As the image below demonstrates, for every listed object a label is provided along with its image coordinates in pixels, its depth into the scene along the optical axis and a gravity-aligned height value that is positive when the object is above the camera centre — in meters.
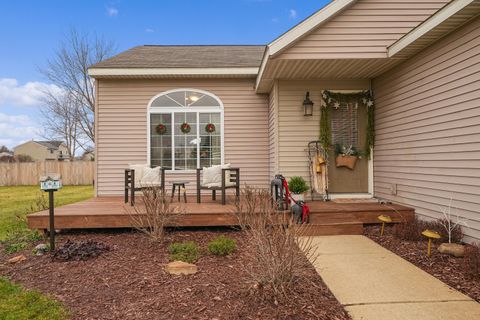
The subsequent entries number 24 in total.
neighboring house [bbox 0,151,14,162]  29.03 +0.33
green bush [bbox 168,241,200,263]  3.50 -1.05
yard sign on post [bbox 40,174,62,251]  3.71 -0.29
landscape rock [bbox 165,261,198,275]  3.11 -1.05
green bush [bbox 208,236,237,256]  3.64 -1.00
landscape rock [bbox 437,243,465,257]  3.52 -1.01
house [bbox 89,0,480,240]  4.02 +1.05
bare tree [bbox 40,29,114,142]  16.64 +5.02
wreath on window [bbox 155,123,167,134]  7.21 +0.72
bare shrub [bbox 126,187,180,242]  4.07 -0.69
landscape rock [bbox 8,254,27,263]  3.65 -1.12
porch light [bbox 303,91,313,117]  6.03 +1.00
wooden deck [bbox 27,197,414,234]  4.71 -0.87
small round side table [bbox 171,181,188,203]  5.90 -0.44
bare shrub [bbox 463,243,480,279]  2.91 -0.98
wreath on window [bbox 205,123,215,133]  7.25 +0.72
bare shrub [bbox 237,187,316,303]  2.47 -0.79
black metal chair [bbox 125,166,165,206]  5.34 -0.36
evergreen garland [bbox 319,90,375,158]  6.11 +1.01
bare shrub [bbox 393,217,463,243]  3.96 -0.94
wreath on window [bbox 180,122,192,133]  7.18 +0.74
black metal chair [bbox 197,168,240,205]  5.42 -0.45
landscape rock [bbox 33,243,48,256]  3.88 -1.08
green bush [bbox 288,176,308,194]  5.54 -0.46
